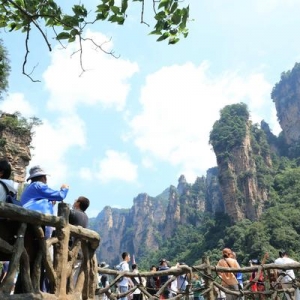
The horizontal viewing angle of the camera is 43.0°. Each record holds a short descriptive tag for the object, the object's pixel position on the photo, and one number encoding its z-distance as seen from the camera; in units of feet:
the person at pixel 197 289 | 20.42
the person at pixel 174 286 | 25.98
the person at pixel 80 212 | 13.35
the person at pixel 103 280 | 28.32
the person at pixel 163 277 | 26.00
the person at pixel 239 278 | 22.25
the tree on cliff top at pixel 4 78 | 63.75
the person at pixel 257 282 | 21.07
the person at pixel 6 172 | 9.82
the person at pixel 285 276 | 21.63
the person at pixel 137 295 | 26.63
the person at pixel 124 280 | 24.34
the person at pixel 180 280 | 26.32
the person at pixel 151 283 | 25.49
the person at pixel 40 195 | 11.54
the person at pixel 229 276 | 20.86
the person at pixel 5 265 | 13.93
